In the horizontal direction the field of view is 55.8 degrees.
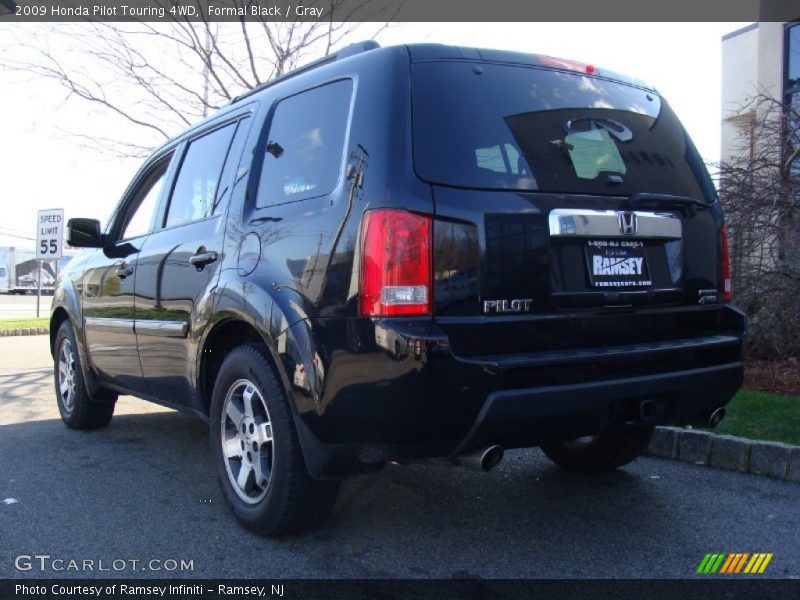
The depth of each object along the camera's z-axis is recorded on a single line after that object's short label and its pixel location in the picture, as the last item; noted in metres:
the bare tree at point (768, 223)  6.90
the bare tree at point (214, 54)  10.62
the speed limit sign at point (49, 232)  16.06
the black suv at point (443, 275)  2.71
